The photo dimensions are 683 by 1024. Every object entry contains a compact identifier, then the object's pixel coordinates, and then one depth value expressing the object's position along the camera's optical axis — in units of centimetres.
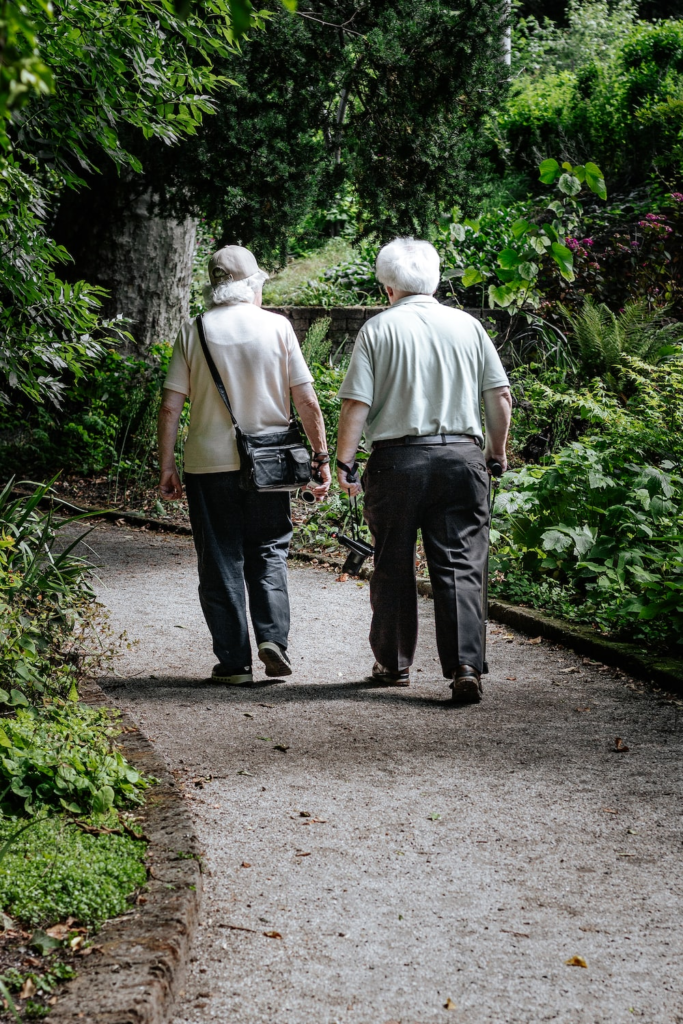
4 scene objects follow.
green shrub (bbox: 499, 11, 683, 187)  3225
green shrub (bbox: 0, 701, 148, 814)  634
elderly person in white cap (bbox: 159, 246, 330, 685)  957
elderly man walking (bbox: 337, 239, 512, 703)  912
